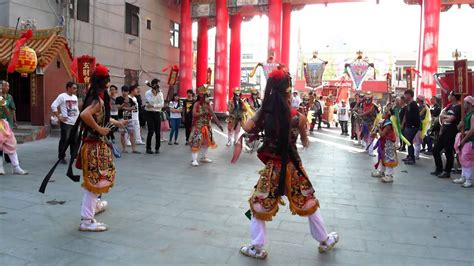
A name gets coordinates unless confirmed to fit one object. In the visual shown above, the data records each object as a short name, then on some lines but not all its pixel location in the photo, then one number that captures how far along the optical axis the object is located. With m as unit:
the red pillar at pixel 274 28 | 17.94
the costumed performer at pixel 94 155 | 3.92
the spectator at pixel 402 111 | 8.75
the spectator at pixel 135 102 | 9.73
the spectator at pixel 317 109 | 17.12
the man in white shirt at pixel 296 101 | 13.20
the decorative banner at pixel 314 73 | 18.94
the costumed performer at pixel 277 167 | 3.31
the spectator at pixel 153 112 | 9.41
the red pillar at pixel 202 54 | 22.12
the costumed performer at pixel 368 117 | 10.56
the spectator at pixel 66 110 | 7.60
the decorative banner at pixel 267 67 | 15.59
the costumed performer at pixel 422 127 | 9.41
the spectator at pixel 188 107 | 9.48
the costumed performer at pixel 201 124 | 7.88
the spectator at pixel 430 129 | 10.60
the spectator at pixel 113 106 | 9.53
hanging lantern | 9.36
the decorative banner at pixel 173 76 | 15.97
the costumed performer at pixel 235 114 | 11.15
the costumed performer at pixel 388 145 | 6.80
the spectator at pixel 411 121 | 8.80
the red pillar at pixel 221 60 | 19.09
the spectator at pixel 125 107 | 9.33
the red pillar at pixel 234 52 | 21.42
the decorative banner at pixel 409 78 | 13.05
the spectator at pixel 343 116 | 15.45
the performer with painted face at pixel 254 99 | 12.30
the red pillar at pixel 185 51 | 19.27
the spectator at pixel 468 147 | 6.56
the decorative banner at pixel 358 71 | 17.80
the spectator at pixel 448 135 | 7.32
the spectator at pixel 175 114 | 11.03
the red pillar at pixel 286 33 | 22.20
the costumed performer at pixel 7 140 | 6.38
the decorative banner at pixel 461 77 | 7.16
